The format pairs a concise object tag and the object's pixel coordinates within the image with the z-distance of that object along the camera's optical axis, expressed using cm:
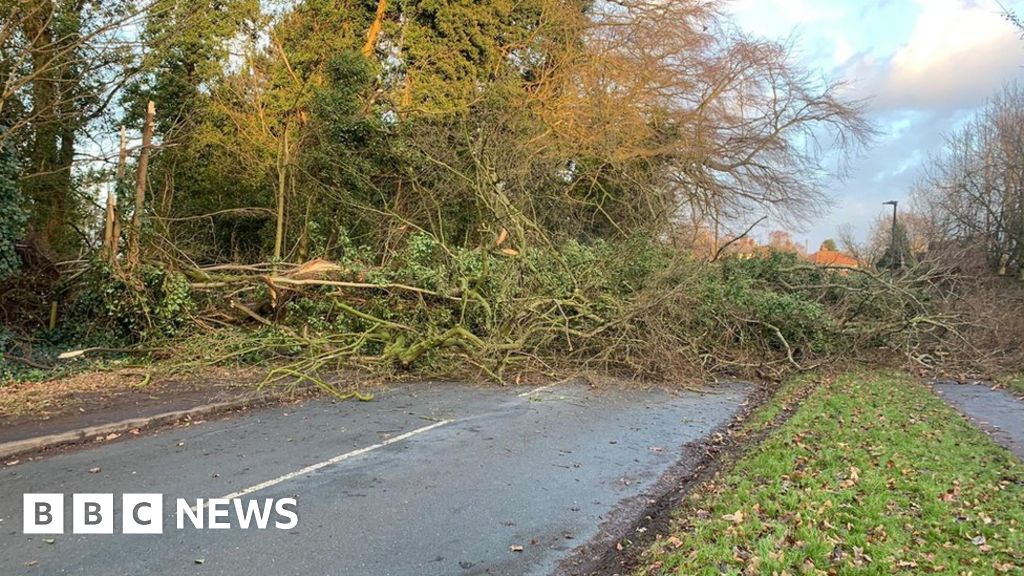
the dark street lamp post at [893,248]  2294
